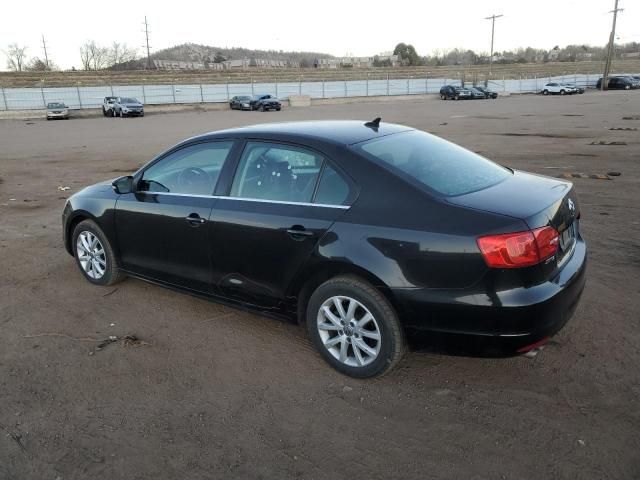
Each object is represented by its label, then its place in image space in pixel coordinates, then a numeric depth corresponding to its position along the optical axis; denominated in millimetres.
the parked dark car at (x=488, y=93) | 54888
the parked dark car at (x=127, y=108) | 40688
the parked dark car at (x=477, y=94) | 54156
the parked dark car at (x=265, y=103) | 44656
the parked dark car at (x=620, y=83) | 59031
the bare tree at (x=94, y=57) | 109938
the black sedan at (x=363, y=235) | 3000
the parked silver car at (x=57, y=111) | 39906
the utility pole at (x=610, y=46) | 59103
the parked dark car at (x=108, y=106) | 42000
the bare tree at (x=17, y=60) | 103662
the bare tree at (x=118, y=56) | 113038
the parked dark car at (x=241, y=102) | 45844
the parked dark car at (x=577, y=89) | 55688
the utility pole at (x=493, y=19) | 81000
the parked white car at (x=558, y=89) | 55906
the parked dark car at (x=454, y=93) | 54406
